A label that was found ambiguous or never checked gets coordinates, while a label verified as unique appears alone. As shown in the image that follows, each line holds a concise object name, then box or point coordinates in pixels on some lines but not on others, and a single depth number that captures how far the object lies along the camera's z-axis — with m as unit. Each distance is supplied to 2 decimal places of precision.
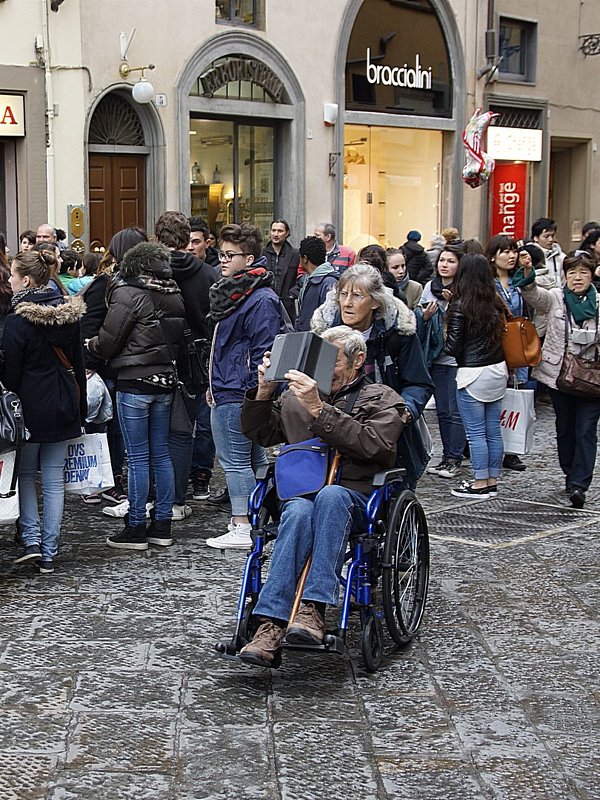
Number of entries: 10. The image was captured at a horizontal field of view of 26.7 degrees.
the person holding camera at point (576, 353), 8.73
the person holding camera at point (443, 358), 9.84
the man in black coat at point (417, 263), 13.88
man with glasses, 7.38
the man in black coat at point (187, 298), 8.05
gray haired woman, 6.30
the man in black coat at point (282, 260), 12.21
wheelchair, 5.21
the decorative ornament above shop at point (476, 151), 20.56
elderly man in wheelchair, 5.14
